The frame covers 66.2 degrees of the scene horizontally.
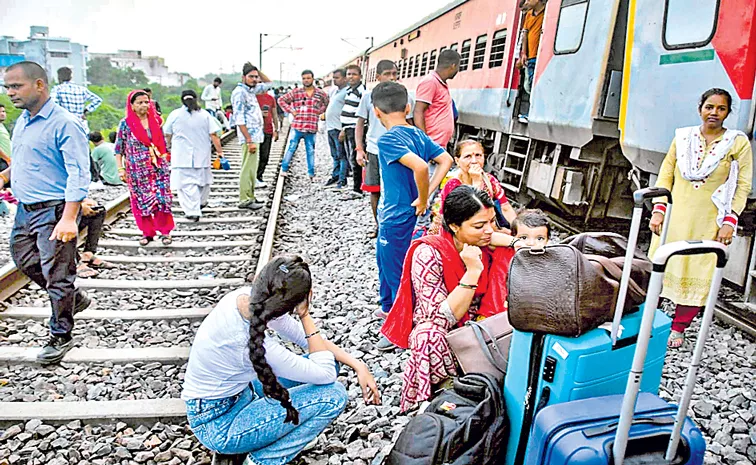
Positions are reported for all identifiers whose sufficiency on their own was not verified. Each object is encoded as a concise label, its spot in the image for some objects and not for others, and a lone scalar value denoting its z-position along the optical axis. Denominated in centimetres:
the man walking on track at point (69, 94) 800
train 396
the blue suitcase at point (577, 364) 178
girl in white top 225
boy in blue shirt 370
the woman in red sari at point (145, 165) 575
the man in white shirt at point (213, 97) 1594
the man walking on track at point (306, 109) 995
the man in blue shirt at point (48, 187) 338
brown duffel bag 181
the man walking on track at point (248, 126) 750
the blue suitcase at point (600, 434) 162
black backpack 198
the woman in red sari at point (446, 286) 250
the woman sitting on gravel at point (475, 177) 373
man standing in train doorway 702
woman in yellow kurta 346
